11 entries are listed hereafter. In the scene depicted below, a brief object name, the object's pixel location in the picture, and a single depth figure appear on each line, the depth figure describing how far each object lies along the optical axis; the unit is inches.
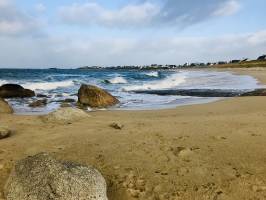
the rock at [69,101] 325.0
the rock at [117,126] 157.0
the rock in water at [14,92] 370.0
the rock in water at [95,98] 292.2
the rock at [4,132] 147.2
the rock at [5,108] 237.6
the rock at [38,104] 289.4
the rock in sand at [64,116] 180.4
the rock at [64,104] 293.4
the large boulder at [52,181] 85.1
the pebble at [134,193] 94.4
